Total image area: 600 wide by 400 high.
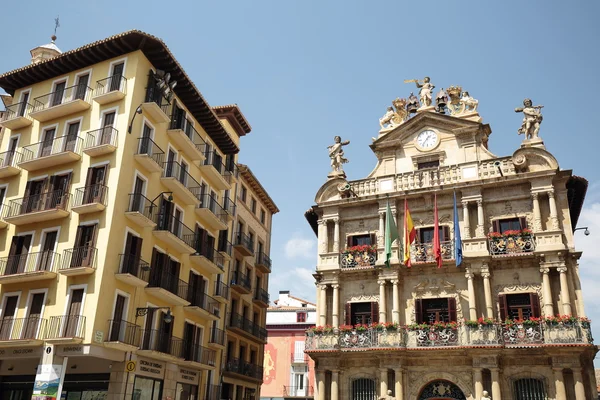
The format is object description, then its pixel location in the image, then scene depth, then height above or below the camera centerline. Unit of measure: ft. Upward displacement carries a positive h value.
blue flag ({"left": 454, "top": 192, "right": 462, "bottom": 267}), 91.61 +29.57
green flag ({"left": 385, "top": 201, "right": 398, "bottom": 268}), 95.76 +32.62
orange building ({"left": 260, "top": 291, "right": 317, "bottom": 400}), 181.37 +20.88
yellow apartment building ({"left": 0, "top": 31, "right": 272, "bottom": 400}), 79.10 +28.55
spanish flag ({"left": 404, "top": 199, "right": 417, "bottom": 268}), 95.91 +32.17
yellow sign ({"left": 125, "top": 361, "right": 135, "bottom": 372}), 79.10 +7.35
